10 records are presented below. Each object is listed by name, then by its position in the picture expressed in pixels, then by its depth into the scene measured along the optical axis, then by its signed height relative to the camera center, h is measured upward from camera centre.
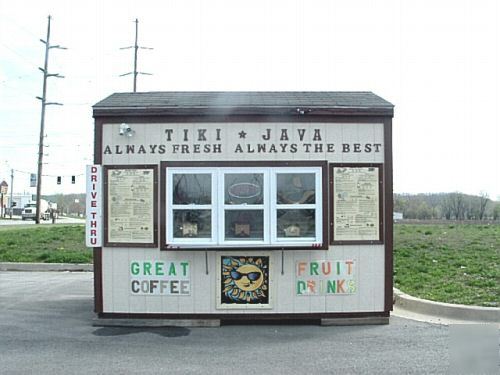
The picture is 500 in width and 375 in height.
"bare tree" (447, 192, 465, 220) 66.31 +0.37
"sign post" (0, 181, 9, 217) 85.24 +2.79
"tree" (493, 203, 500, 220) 63.84 -0.58
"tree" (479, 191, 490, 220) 65.25 +0.50
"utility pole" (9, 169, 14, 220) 91.40 +4.24
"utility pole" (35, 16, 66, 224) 38.47 +6.53
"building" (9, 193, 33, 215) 97.88 +1.37
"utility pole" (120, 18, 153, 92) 34.88 +10.08
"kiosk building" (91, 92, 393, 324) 7.29 +0.02
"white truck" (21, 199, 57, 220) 66.12 -0.61
